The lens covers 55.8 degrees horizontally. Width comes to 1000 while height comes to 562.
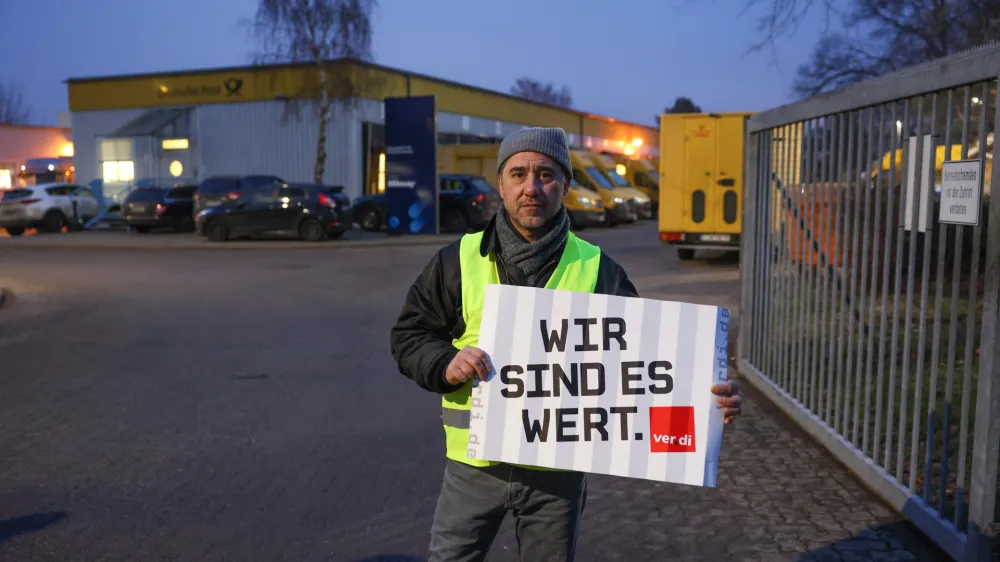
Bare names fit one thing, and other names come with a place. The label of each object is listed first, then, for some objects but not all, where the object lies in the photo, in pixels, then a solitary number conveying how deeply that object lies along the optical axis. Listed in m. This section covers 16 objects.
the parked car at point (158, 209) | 30.75
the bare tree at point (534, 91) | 135.62
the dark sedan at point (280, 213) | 25.83
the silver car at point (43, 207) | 31.14
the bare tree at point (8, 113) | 120.38
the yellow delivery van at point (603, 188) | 32.59
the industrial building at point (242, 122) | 38.38
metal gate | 4.12
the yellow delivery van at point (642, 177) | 42.00
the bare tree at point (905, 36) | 20.97
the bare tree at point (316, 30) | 38.06
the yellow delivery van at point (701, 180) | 18.58
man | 2.80
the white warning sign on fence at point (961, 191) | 4.08
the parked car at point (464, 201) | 28.80
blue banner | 28.06
